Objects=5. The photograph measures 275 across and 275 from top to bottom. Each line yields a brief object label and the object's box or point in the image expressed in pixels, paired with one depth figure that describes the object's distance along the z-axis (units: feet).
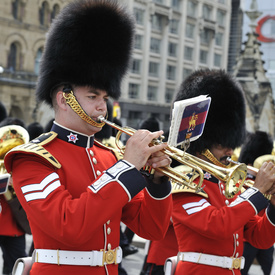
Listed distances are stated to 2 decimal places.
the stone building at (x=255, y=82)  50.44
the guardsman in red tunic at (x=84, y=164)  8.84
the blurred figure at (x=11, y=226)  19.22
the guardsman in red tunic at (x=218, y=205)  11.64
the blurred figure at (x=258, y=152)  20.86
